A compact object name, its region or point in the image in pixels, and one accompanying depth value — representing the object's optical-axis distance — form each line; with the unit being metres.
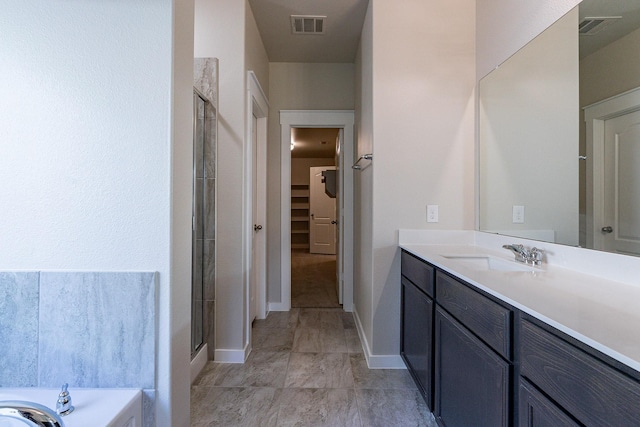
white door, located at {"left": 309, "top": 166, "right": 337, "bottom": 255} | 7.26
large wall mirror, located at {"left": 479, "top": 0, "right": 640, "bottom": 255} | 1.06
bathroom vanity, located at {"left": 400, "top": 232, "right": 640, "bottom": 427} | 0.59
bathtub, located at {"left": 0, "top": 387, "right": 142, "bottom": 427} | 0.83
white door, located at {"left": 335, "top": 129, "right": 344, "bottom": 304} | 3.35
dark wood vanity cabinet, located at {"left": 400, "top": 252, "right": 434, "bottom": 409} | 1.48
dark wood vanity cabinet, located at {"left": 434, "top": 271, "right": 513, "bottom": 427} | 0.91
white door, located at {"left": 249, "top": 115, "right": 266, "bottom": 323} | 2.95
